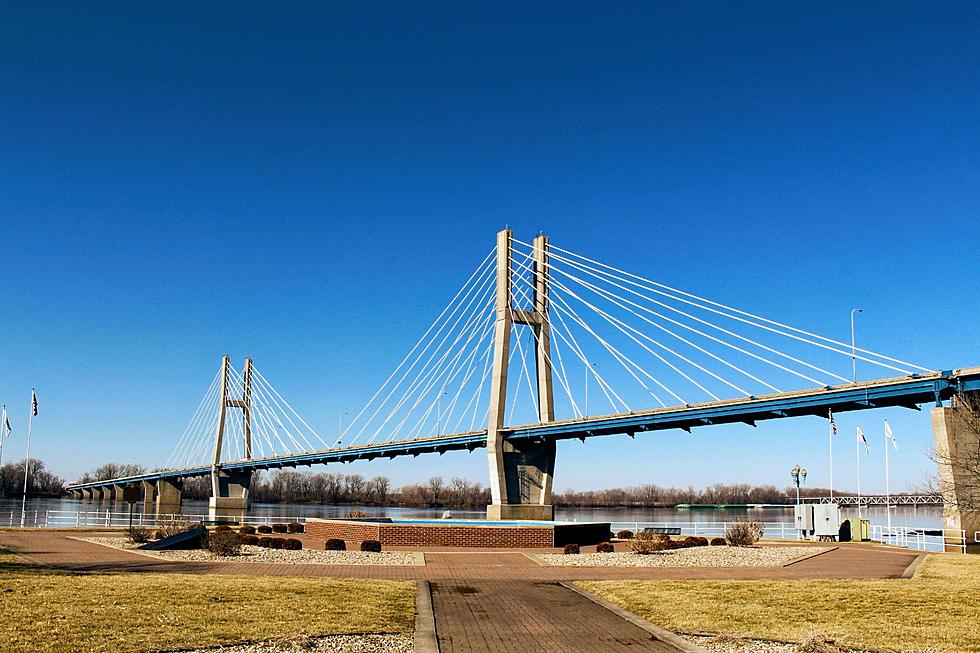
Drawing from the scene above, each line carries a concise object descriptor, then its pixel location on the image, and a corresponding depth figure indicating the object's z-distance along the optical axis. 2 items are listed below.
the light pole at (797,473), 45.84
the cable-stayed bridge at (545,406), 37.25
